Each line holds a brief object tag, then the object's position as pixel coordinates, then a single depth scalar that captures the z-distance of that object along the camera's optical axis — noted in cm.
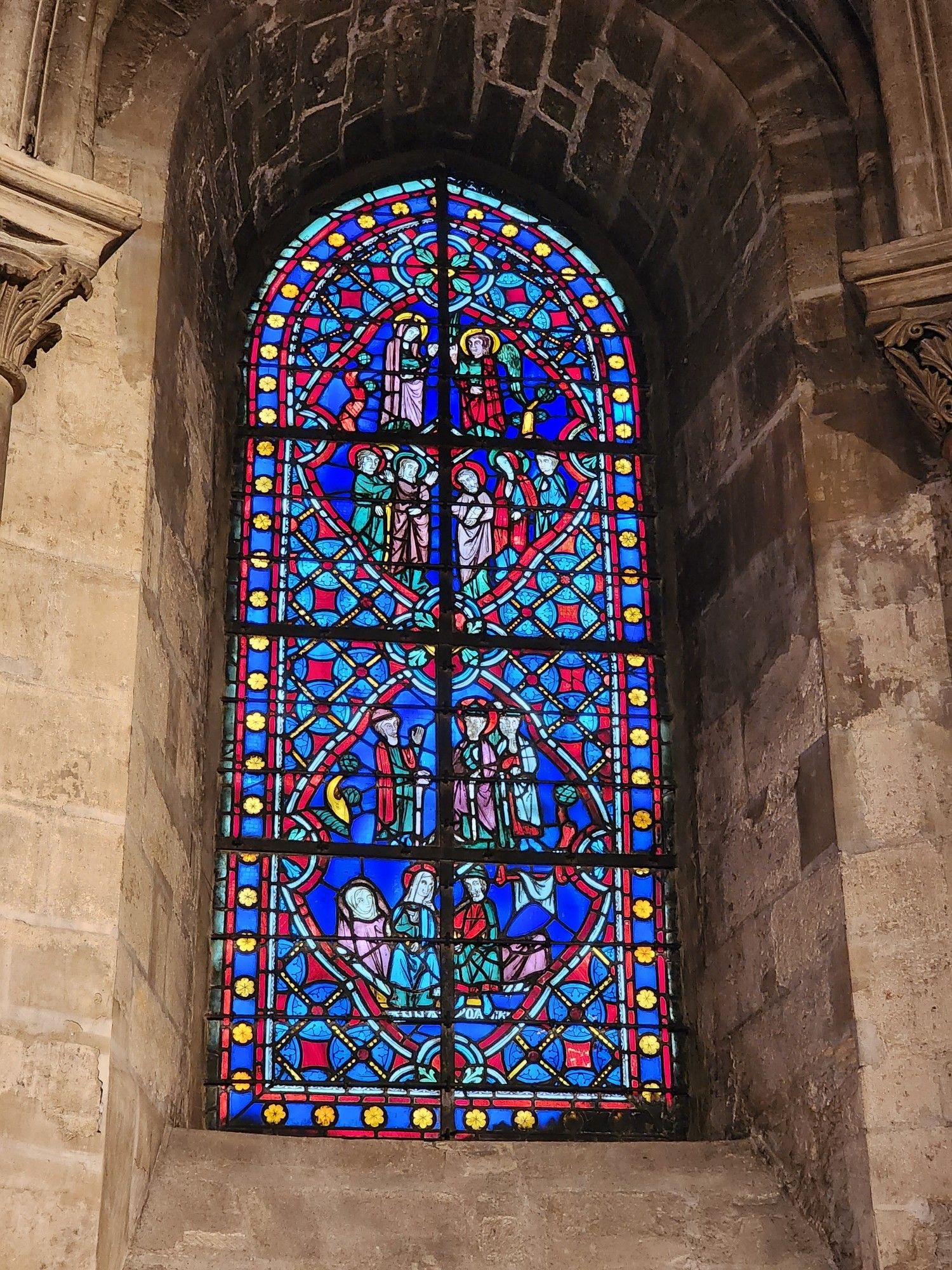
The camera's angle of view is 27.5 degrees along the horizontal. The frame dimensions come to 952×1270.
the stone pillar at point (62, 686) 466
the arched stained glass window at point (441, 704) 599
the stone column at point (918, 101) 607
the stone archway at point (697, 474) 526
